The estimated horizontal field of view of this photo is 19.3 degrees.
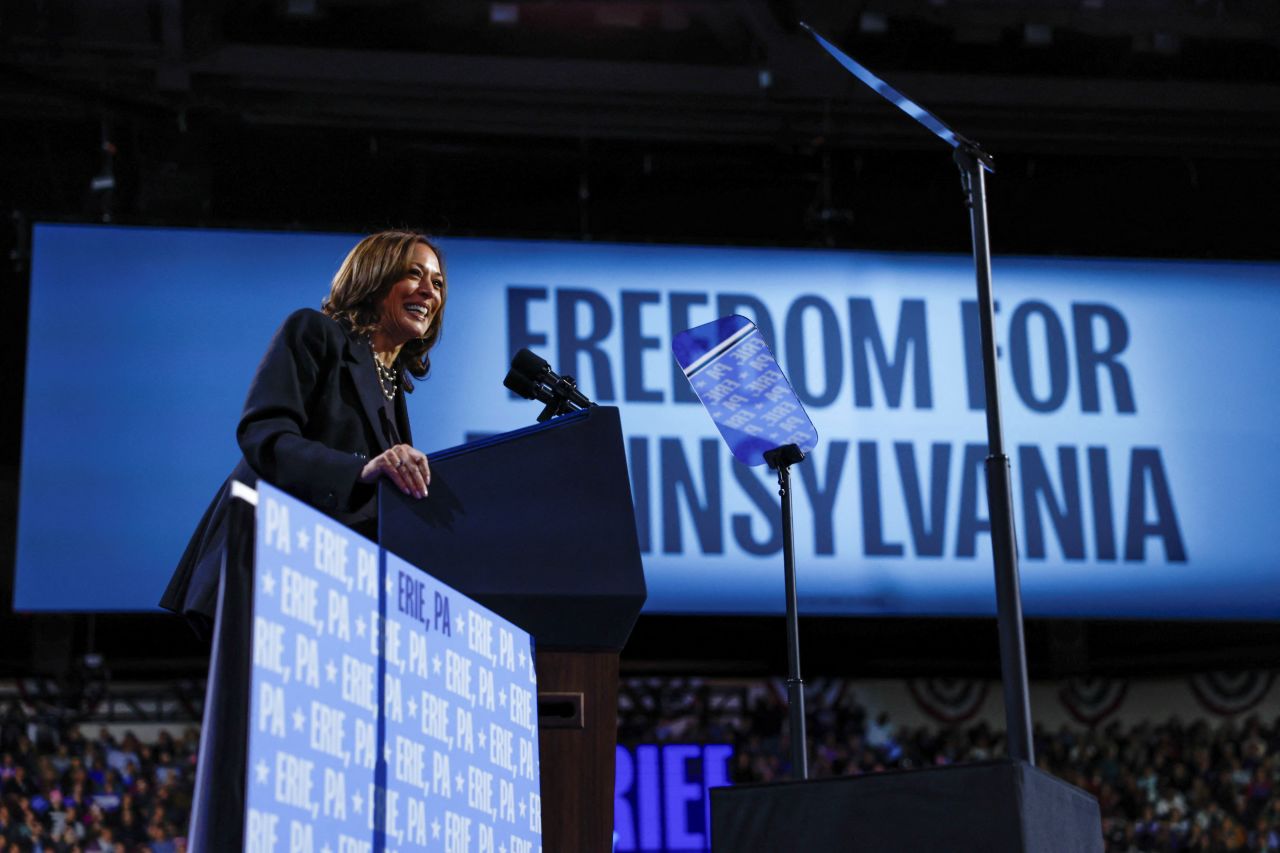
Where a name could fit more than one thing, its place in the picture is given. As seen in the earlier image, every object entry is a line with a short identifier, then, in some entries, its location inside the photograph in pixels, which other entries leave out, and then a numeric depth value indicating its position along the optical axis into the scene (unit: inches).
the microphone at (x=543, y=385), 290.9
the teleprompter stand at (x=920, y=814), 259.6
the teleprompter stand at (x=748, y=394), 314.8
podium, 276.4
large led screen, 577.6
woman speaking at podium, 274.1
